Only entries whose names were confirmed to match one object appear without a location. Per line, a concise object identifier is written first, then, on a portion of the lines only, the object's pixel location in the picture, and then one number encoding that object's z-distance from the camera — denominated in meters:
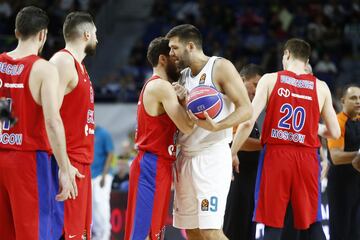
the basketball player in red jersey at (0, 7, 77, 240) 11.30
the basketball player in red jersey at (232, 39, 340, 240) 13.87
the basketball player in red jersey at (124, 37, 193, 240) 12.62
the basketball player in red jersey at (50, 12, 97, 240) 12.16
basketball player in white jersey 12.41
